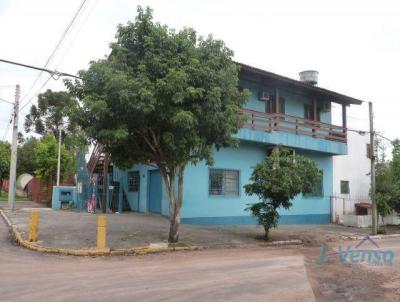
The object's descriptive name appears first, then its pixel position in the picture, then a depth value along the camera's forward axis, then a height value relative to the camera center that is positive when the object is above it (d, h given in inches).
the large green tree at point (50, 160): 1203.9 +104.2
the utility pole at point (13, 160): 908.6 +78.0
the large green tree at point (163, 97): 458.3 +111.4
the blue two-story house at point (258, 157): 751.7 +84.0
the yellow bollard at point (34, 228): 488.7 -34.6
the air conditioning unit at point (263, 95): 851.6 +207.3
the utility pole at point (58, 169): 1038.4 +68.0
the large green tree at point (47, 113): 1611.7 +319.7
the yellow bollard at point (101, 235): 460.8 -39.0
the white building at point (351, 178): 984.3 +57.2
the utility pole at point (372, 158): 808.3 +81.4
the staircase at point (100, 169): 818.8 +62.3
